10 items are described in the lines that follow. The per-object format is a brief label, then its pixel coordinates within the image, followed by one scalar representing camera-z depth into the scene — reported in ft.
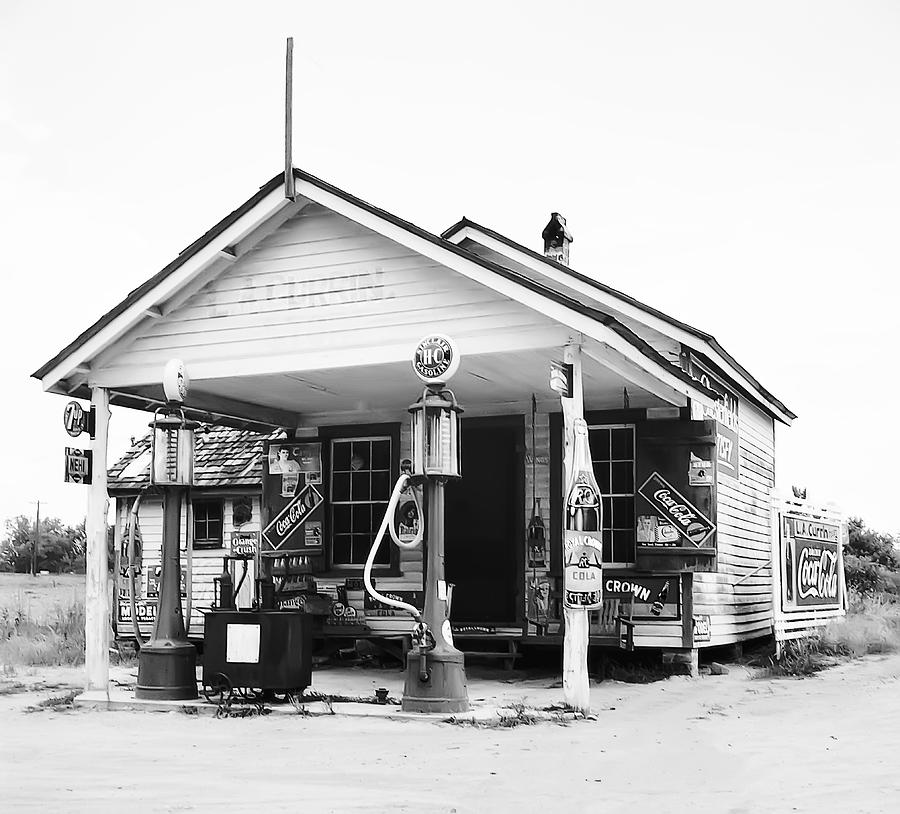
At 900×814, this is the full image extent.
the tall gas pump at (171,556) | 36.63
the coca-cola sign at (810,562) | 50.29
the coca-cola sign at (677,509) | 43.29
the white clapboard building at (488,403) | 36.09
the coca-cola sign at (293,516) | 49.93
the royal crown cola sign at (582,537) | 33.40
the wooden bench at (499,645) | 45.14
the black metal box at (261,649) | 35.37
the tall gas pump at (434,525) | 33.09
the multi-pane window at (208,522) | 76.43
